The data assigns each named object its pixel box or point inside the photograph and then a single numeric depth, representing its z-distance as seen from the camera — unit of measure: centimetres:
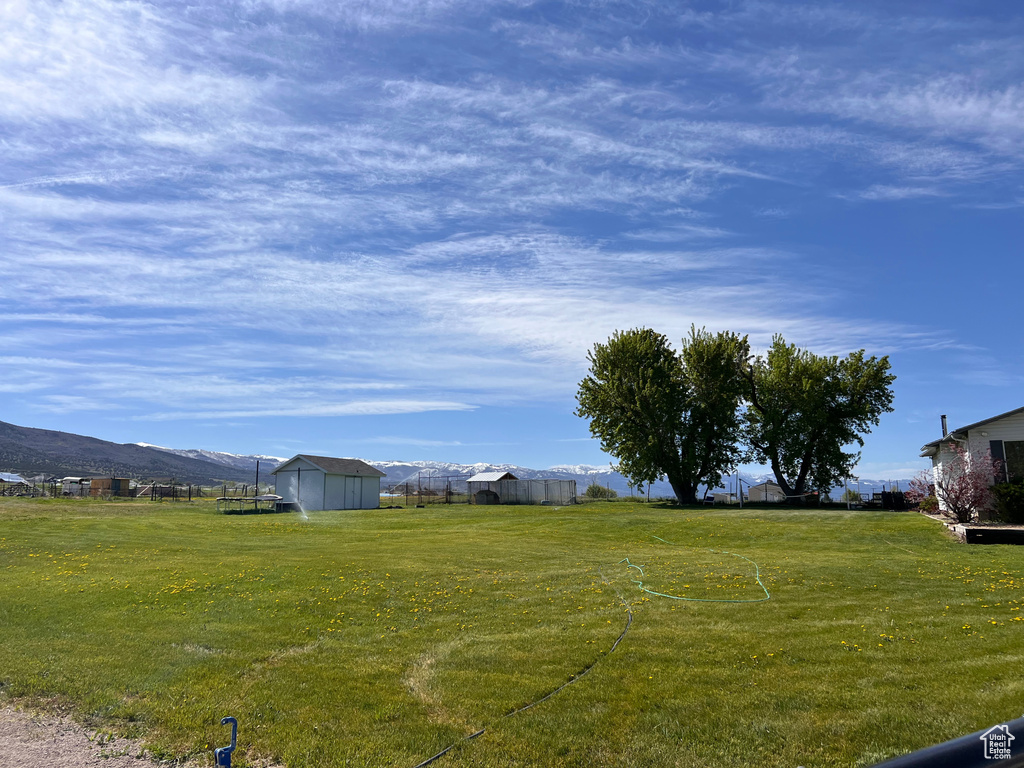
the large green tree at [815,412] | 4566
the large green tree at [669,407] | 4506
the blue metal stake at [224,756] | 400
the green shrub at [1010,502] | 2473
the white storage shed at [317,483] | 5456
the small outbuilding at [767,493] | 5096
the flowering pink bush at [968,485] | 2522
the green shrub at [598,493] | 6564
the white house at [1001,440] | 2631
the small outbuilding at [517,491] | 5950
